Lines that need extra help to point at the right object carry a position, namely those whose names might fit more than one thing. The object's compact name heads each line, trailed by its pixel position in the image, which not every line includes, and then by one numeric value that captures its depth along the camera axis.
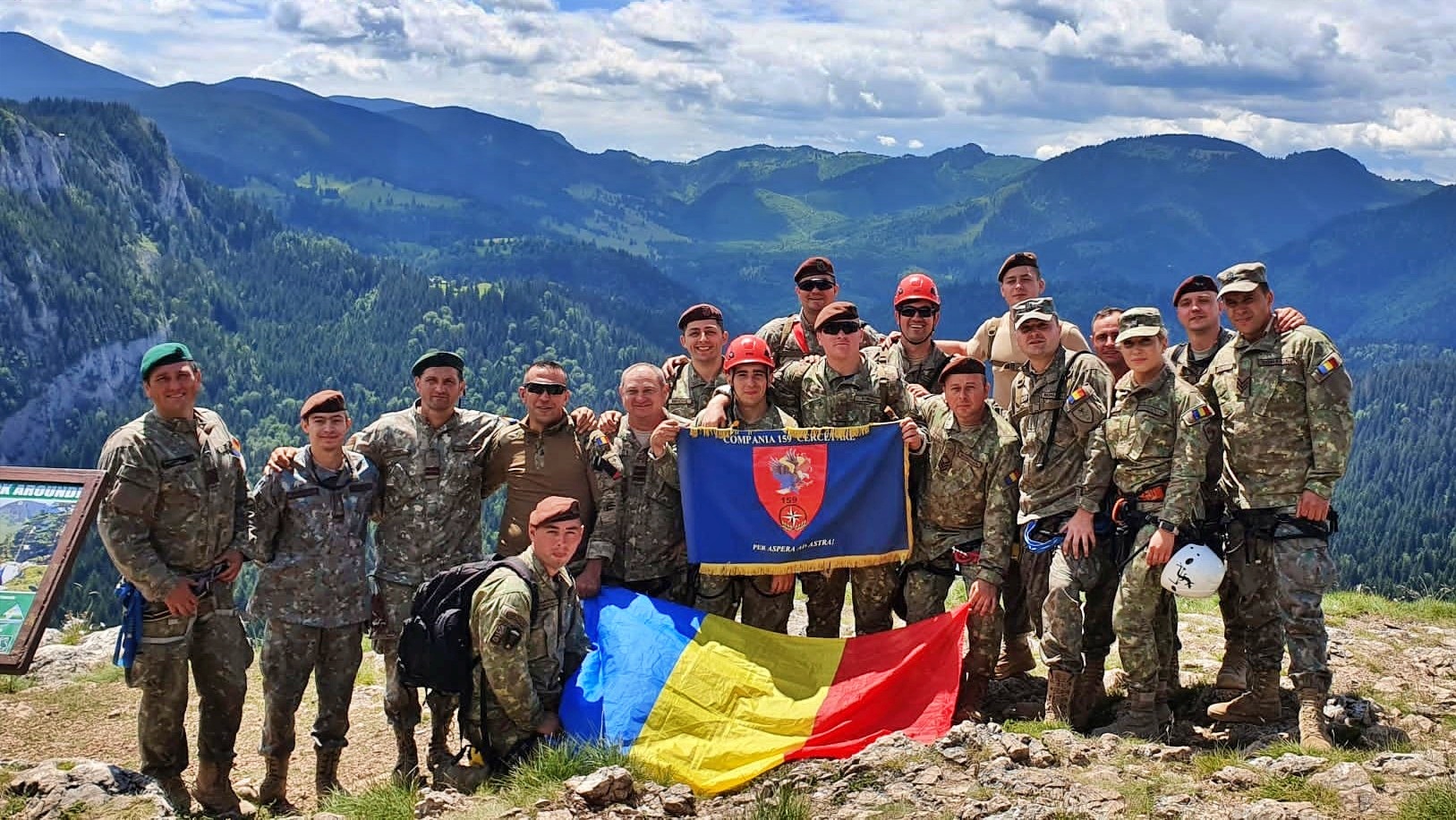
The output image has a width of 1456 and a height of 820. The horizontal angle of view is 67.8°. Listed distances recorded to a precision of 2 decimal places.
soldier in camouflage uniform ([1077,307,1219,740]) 8.97
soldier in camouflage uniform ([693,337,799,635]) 9.92
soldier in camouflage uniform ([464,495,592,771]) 8.21
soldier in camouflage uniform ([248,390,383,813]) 9.36
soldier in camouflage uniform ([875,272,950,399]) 10.48
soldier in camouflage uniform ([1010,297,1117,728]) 9.22
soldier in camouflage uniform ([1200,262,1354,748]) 8.70
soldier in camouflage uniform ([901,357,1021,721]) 9.59
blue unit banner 10.09
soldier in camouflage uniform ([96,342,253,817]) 8.73
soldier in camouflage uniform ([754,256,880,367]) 11.75
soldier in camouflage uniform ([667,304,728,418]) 10.72
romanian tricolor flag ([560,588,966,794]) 8.30
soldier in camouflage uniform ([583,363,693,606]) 10.00
